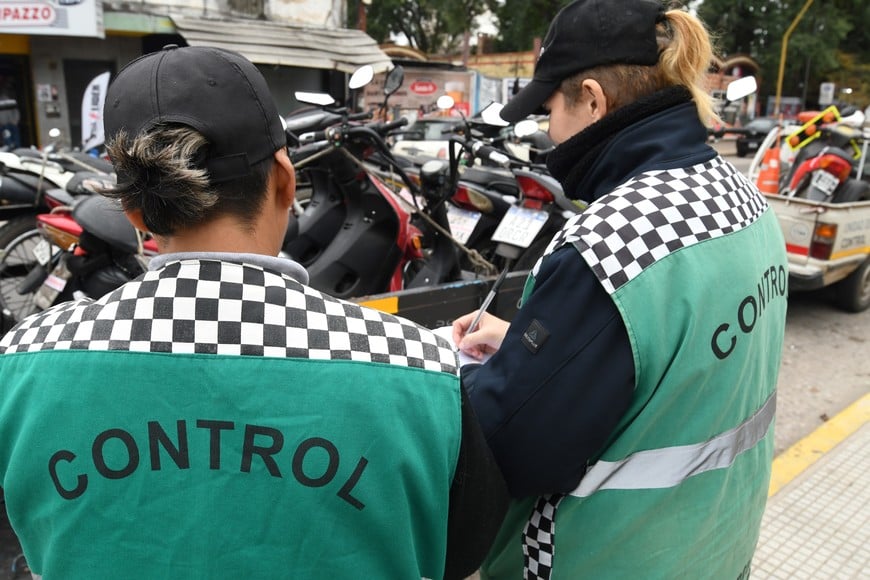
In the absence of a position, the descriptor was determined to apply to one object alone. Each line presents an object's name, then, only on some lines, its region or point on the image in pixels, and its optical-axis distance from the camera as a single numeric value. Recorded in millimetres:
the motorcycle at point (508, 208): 4393
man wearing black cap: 950
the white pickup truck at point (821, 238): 5477
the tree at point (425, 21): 26891
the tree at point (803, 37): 29625
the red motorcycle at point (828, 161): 6148
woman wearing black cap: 1233
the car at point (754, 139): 21017
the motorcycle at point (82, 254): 3500
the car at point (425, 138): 11873
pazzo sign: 10797
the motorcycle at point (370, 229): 4367
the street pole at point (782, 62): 25950
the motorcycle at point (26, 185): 4953
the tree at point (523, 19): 27828
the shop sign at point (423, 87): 20078
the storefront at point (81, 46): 11070
